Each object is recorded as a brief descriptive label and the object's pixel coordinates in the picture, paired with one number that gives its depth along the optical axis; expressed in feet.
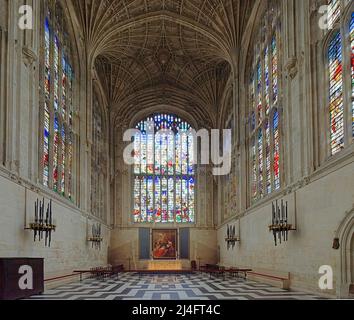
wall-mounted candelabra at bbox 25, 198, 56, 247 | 53.01
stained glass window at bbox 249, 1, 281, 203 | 71.26
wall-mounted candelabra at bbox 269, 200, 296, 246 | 56.43
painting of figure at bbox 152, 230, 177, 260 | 138.62
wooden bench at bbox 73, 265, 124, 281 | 78.45
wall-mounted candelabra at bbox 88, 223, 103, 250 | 97.50
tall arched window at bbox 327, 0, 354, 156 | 43.42
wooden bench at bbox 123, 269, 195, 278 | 112.31
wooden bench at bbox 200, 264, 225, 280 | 80.94
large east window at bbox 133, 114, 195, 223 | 141.49
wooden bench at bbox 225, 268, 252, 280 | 82.02
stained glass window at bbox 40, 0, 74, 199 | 69.46
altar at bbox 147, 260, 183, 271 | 132.73
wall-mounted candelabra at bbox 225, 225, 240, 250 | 96.56
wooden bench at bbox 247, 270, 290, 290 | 58.65
